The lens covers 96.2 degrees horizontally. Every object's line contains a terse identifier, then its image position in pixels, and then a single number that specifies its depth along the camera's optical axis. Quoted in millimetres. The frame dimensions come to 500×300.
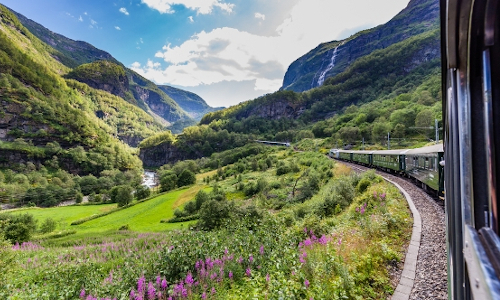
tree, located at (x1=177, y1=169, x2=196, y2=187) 63969
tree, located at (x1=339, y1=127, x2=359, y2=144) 66938
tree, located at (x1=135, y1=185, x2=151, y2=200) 56625
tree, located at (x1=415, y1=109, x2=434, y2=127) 46112
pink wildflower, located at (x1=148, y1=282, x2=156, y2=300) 4578
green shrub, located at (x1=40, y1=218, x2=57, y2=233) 29284
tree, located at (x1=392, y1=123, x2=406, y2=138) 52125
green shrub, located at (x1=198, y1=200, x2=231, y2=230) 14484
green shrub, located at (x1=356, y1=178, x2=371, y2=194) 13438
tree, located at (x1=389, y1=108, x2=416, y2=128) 54219
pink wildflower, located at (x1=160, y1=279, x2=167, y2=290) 4630
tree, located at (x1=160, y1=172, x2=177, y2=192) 62594
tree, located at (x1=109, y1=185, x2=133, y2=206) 50969
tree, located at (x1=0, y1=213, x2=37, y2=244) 20430
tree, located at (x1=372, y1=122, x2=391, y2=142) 56844
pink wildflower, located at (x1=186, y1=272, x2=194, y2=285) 4667
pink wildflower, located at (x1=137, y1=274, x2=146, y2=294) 4770
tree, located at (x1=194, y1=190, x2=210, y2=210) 32531
